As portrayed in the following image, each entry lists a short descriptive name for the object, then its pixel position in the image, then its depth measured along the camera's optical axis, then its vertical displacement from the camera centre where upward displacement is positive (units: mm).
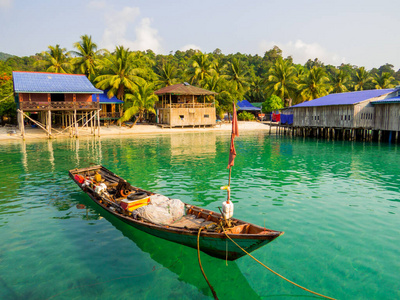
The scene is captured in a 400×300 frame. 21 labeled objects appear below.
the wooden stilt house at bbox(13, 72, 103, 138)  39125 +3930
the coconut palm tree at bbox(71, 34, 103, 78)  56125 +12342
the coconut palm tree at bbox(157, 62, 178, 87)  64125 +9770
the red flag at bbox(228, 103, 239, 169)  9228 -740
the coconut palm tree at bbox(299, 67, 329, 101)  60156 +7312
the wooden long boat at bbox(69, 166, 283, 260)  8273 -3329
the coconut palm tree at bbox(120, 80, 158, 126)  51344 +3916
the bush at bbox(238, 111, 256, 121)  68312 +1184
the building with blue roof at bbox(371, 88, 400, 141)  35841 +961
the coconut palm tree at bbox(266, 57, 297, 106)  64000 +8758
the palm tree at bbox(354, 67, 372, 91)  69062 +9967
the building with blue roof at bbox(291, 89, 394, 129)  38906 +1468
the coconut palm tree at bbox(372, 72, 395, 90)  64312 +8527
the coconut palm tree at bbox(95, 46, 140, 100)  51906 +8610
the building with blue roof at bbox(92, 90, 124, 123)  52844 +2569
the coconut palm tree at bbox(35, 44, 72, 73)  55512 +11089
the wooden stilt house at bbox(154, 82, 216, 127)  54906 +2636
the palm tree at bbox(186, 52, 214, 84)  60741 +11013
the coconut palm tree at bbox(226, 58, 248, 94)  64875 +9587
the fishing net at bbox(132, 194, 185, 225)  10625 -3238
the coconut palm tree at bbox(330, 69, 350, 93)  66525 +8988
